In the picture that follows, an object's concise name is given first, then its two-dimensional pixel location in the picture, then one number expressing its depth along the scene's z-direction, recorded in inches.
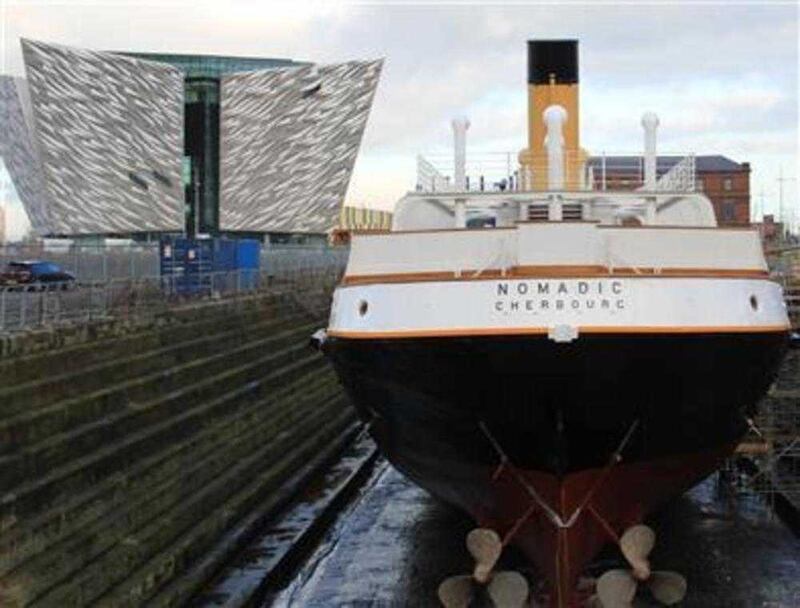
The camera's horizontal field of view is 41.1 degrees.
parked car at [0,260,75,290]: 1249.4
